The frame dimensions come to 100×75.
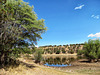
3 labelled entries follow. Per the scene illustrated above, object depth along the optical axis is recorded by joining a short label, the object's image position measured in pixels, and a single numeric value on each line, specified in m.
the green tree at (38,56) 26.02
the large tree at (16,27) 8.27
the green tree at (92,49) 27.77
